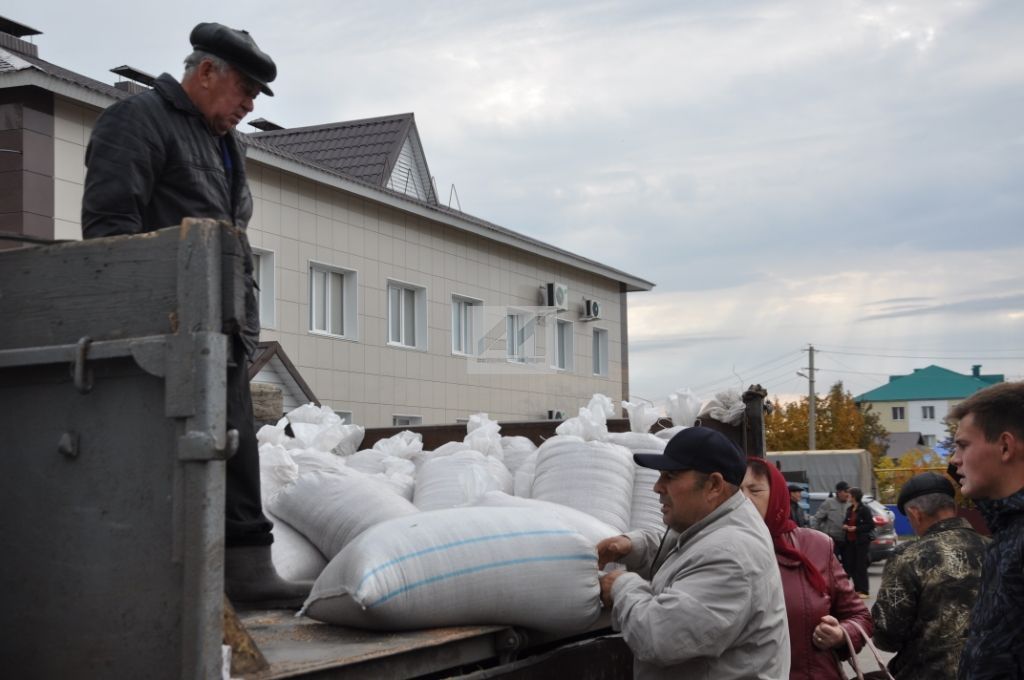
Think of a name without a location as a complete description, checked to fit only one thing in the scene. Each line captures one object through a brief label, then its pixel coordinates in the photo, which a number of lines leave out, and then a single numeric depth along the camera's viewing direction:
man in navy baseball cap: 3.17
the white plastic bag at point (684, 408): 5.61
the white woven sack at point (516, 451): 5.40
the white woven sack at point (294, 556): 3.77
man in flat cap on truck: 3.10
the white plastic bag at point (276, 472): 4.38
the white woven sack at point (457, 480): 4.59
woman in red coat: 4.15
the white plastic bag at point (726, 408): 5.45
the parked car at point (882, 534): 22.78
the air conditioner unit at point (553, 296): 23.50
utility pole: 52.66
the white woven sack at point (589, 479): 4.70
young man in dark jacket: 2.49
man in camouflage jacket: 4.05
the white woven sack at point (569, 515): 4.12
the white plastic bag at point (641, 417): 5.62
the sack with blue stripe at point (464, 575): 2.98
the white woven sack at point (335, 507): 3.94
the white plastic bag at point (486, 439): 5.41
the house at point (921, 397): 96.81
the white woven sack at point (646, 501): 4.83
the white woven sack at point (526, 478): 5.01
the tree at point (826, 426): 58.50
